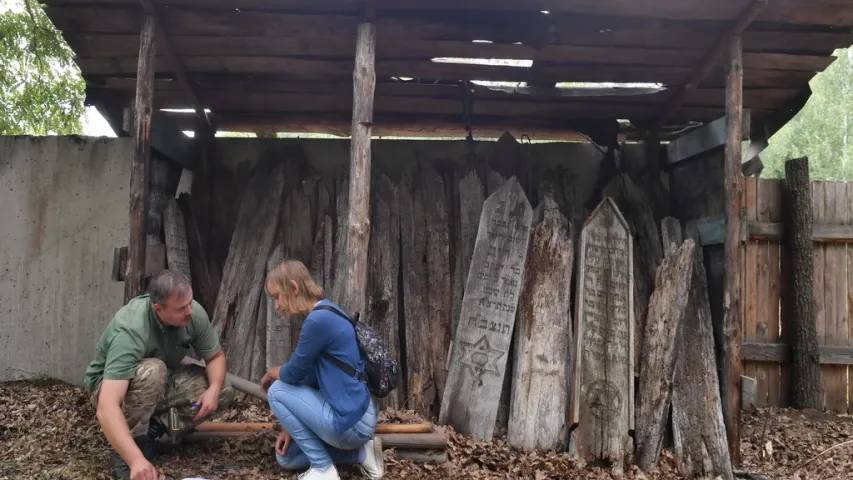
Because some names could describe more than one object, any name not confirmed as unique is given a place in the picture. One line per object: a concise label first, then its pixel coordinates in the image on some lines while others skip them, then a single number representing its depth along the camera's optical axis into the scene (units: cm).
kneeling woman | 363
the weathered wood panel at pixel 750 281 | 640
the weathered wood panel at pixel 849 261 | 641
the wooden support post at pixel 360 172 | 455
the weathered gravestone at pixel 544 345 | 481
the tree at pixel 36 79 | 941
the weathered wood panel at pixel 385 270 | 570
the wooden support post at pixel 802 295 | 620
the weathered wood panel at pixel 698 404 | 477
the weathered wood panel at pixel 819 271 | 639
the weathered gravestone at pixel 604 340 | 469
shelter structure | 486
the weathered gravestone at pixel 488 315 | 497
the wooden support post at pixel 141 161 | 476
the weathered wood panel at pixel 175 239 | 591
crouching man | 352
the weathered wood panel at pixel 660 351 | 484
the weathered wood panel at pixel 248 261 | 579
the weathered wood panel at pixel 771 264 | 641
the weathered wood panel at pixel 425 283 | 551
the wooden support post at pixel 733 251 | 488
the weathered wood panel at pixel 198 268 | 612
